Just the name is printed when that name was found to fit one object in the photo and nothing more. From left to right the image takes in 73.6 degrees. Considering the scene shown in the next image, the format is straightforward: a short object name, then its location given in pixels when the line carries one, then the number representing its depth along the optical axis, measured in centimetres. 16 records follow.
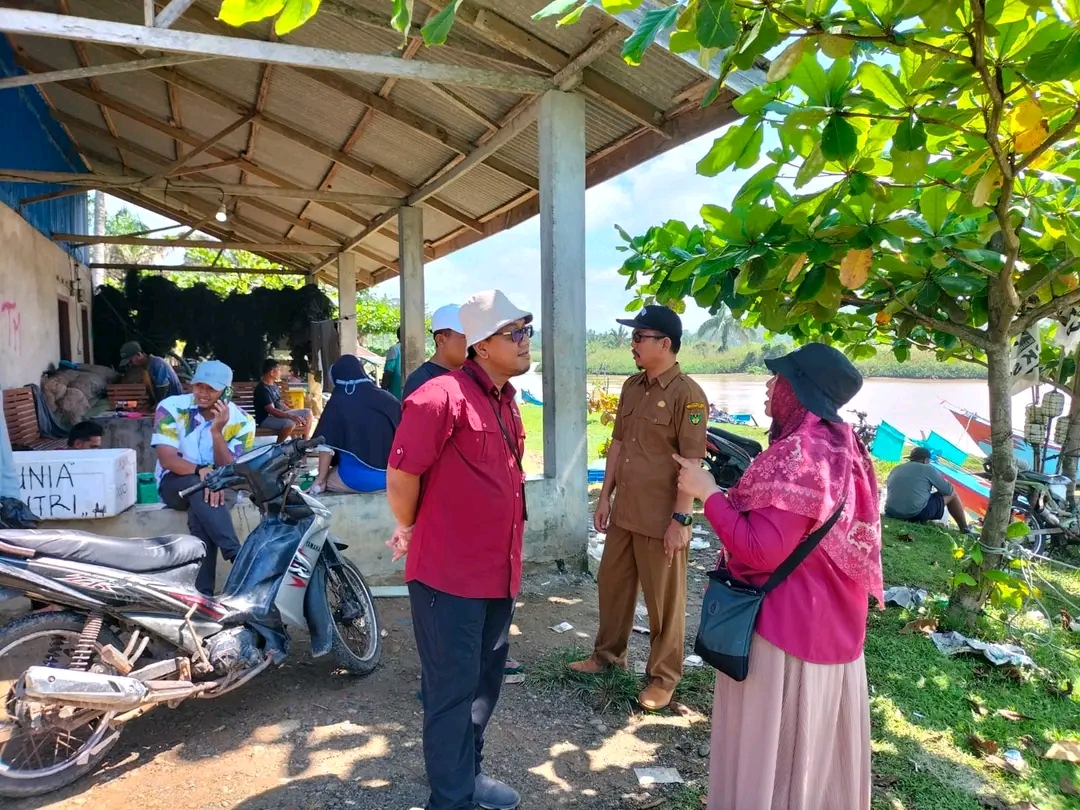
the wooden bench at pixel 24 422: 702
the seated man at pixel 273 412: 973
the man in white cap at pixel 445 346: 338
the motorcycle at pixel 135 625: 263
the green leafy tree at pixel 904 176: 220
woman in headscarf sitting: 460
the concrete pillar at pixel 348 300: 1445
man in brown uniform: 341
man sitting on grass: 728
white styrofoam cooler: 418
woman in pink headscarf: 208
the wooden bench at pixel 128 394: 1091
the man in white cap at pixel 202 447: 395
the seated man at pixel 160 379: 1008
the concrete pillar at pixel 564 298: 538
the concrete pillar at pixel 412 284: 1007
